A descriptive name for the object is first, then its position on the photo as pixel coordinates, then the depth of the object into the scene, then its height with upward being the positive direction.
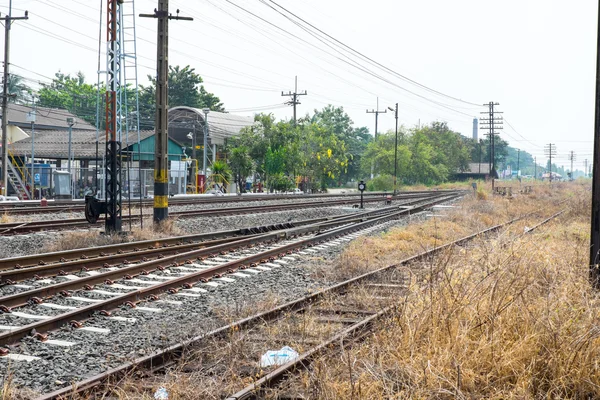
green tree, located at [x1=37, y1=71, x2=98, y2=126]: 91.31 +11.48
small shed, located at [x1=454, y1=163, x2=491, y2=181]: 114.00 +1.17
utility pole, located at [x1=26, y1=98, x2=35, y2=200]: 32.34 -0.04
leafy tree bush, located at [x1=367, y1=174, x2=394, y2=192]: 75.46 -0.42
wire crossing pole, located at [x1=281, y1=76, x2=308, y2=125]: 66.50 +8.54
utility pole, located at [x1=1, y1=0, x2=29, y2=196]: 31.86 +4.84
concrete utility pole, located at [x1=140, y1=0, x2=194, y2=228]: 17.34 +1.61
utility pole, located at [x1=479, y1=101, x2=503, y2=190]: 77.62 +7.83
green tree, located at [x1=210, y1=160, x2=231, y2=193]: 49.31 +0.35
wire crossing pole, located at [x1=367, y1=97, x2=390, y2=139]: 89.94 +9.65
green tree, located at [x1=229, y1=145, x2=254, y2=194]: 49.75 +1.10
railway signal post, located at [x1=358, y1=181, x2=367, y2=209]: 29.50 -0.32
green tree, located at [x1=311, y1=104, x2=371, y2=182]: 118.12 +10.48
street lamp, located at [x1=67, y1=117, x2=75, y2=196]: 33.59 -0.02
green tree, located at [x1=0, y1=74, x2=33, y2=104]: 100.05 +14.19
